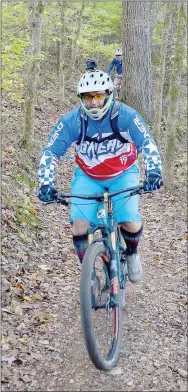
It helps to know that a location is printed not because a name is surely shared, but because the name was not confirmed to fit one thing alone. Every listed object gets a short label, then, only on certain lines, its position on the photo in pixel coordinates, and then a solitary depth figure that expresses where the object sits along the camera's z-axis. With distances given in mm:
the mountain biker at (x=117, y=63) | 16312
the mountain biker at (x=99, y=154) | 4403
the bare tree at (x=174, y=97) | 9359
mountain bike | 3922
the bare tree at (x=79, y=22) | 18156
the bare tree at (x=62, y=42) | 16141
